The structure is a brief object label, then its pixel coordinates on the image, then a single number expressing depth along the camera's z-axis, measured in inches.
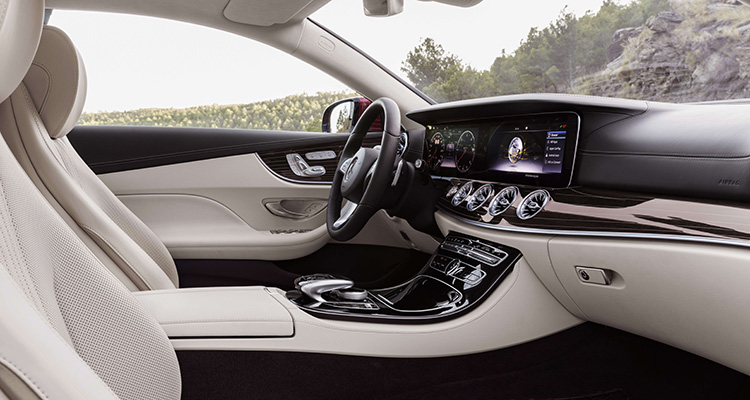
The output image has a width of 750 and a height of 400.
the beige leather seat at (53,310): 20.0
